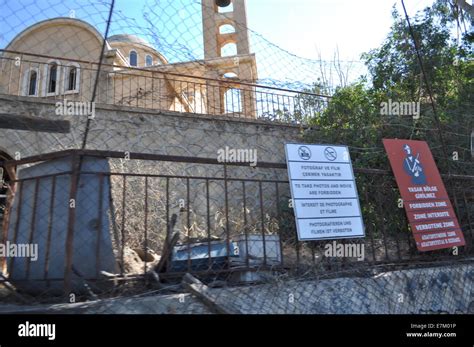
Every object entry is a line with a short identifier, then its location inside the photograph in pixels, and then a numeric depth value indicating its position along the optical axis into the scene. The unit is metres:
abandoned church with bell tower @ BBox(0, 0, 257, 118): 8.05
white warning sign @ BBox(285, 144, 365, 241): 3.48
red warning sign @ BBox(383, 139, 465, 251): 4.02
